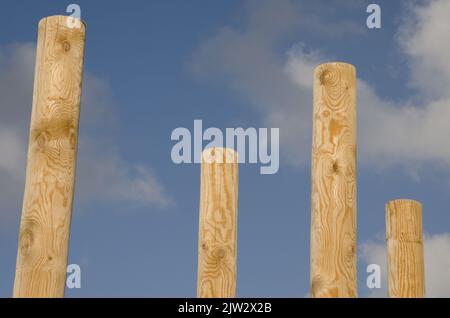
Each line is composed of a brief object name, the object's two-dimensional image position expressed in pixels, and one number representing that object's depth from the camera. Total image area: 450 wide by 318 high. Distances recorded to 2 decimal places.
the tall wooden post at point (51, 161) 5.72
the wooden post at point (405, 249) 7.81
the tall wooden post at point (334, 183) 6.17
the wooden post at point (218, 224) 6.43
